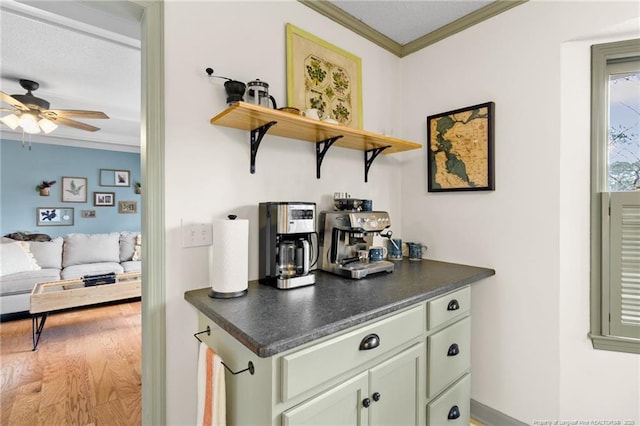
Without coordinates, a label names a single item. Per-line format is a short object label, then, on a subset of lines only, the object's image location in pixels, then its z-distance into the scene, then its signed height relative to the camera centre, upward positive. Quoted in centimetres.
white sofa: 339 -68
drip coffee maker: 135 -16
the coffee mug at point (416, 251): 202 -28
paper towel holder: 119 -34
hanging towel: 101 -63
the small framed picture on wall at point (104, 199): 509 +20
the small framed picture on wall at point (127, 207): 536 +6
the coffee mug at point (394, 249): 202 -27
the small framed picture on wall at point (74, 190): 482 +34
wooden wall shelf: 125 +40
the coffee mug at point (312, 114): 146 +47
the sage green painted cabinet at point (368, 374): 86 -58
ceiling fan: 290 +96
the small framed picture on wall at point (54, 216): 462 -9
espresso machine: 152 -17
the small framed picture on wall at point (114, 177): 519 +59
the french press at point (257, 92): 136 +54
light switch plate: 129 -11
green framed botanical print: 165 +79
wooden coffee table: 279 -84
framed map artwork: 178 +38
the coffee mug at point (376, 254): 169 -25
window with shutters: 147 +7
